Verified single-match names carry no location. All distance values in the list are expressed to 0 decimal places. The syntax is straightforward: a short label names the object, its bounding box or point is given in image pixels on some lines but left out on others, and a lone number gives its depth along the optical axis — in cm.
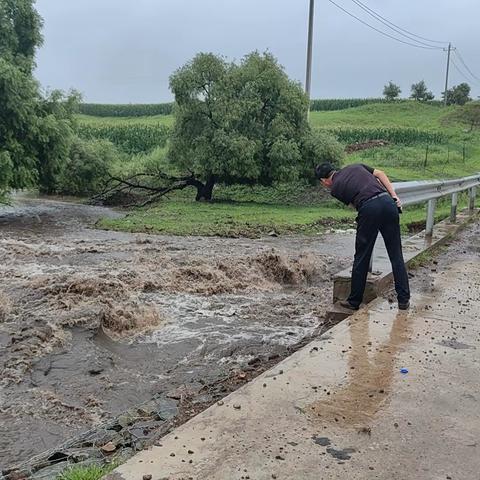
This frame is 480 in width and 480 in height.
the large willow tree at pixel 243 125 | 2498
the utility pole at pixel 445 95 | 7791
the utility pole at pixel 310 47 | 2952
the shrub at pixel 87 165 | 2689
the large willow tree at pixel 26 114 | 2034
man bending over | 615
